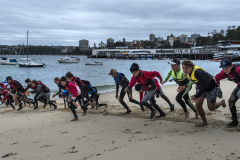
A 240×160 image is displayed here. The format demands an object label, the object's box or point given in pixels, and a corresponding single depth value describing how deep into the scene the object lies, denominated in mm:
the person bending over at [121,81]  7844
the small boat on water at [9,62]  70812
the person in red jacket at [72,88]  6711
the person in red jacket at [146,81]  6324
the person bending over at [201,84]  5023
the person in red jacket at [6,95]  10688
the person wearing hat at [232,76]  5012
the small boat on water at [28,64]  58144
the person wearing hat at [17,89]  9531
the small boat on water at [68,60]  85562
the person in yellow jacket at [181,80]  6277
